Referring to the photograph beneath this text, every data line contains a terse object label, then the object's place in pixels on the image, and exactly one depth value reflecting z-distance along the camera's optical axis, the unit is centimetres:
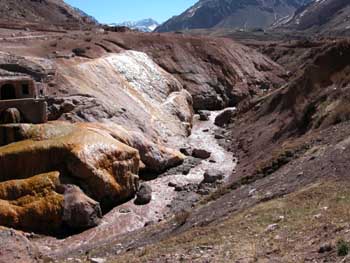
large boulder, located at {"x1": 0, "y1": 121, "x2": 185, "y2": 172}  3209
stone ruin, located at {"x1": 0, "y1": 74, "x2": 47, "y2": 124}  3419
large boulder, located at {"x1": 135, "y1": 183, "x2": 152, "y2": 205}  3231
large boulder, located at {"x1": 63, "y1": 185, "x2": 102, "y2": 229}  2861
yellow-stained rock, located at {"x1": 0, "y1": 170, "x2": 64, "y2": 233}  2773
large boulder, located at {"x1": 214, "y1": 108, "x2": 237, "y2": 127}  5394
